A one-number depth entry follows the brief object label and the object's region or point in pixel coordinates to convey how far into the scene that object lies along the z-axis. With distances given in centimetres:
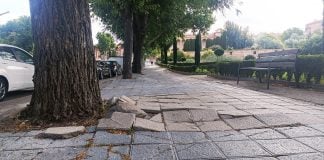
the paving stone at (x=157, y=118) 489
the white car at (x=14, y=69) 928
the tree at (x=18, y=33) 6569
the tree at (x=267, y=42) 8394
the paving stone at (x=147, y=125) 433
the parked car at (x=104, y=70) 2065
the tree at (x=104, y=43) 6702
